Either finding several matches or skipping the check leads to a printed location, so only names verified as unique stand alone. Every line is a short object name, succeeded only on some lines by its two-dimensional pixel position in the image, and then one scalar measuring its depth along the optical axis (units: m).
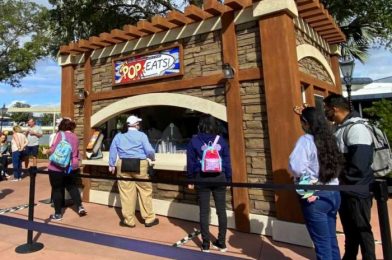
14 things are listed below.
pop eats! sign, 6.01
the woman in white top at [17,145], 10.11
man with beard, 3.15
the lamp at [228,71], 5.14
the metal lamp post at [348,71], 9.00
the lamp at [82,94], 7.32
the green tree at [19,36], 16.23
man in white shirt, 10.23
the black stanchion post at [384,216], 2.24
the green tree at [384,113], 8.16
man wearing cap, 5.41
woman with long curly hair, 3.05
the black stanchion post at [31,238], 4.31
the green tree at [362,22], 11.09
